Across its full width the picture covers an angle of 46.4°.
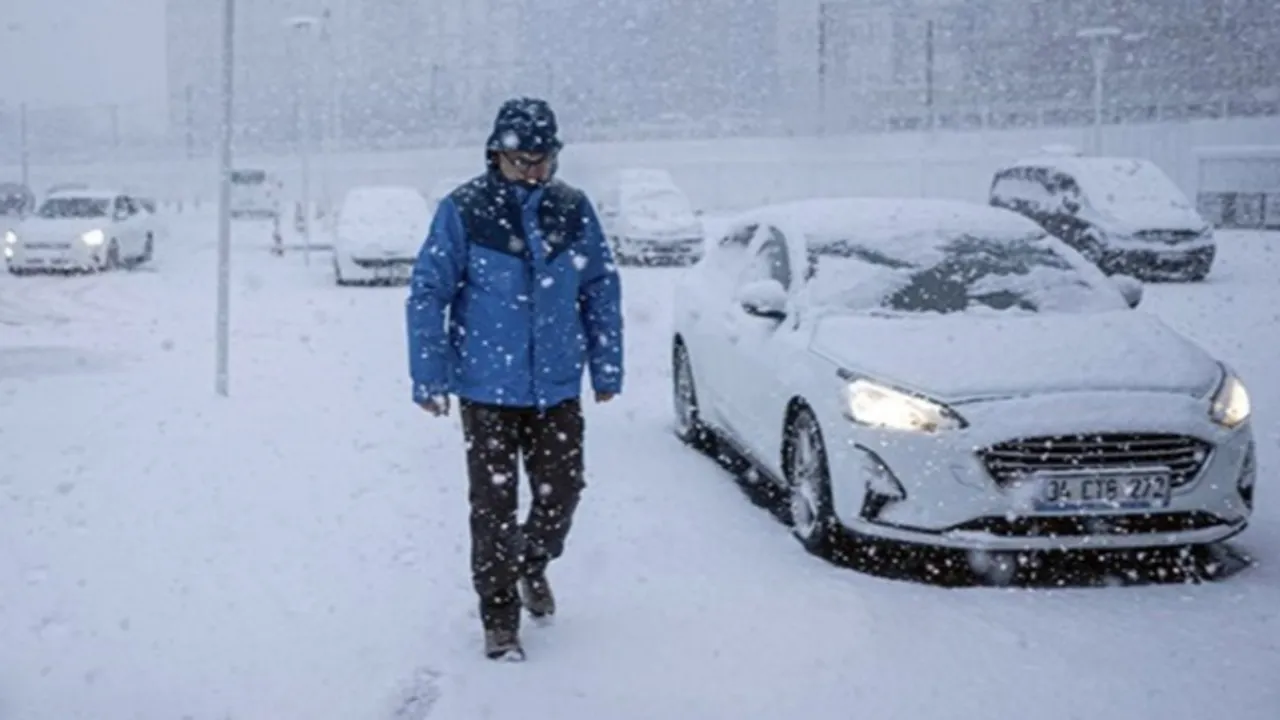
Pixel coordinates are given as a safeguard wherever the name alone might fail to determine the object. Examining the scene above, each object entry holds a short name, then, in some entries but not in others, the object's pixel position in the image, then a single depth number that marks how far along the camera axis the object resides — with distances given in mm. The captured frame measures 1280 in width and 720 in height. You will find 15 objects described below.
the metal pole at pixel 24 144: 62625
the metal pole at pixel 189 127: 71938
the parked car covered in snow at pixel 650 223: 25859
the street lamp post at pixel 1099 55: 37812
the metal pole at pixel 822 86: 58438
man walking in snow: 4570
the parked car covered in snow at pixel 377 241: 22469
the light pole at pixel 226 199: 9852
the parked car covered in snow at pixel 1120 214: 21484
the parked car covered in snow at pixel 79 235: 24078
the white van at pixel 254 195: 49281
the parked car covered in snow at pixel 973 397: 5559
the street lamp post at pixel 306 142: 26750
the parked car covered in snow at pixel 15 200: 49812
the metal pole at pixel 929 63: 58162
